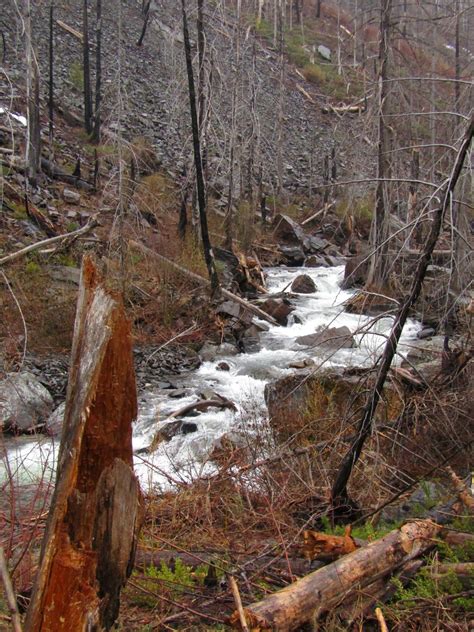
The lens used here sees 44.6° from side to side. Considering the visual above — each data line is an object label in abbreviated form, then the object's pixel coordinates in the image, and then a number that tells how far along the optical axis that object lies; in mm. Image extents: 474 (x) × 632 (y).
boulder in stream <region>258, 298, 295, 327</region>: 13805
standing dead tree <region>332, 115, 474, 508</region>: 3543
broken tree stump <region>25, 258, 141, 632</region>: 2320
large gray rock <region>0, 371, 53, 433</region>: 8262
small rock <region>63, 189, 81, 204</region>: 17056
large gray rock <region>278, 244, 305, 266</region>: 19797
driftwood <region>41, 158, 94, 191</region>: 18697
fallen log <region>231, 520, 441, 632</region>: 2637
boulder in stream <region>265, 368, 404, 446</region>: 6496
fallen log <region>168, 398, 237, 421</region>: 8834
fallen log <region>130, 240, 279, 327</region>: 13555
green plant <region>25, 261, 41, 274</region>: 12342
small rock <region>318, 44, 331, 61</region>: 44531
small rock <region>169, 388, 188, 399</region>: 9969
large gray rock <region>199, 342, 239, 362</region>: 11812
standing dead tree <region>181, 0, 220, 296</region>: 12298
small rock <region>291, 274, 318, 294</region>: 16297
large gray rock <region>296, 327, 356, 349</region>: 11344
